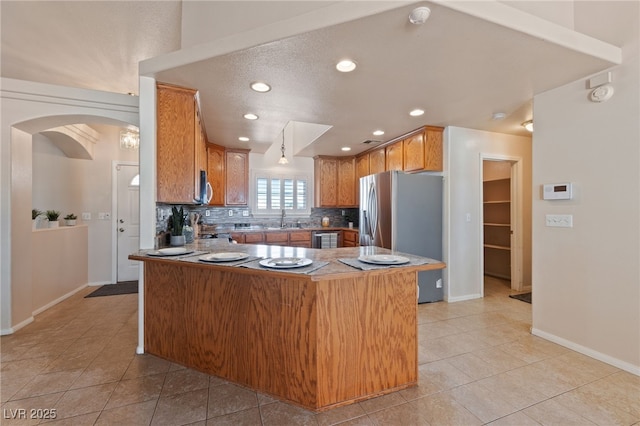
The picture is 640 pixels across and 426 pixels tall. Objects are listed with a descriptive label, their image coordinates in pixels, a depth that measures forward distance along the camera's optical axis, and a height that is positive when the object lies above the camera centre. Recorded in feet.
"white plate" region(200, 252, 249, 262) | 6.14 -1.00
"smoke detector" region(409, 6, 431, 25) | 4.90 +3.63
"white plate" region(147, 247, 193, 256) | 6.88 -0.97
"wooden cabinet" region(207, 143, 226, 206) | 14.83 +2.37
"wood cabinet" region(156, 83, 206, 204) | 7.79 +2.03
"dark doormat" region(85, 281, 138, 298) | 13.00 -3.72
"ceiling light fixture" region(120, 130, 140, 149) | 12.10 +3.38
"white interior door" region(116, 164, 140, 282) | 14.79 -0.07
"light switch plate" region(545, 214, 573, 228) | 7.98 -0.26
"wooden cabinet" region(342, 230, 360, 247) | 16.40 -1.57
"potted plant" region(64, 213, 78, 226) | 12.89 -0.19
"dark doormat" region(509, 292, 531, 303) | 12.05 -3.88
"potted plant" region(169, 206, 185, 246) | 8.60 -0.44
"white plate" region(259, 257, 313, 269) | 5.47 -1.03
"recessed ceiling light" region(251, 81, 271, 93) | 7.64 +3.67
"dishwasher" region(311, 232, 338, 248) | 16.93 -1.66
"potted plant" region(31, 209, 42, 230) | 10.97 -0.07
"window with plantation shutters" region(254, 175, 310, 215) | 17.89 +1.29
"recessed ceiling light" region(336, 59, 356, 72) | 6.54 +3.64
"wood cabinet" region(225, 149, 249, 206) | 16.03 +2.26
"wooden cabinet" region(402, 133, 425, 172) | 11.96 +2.75
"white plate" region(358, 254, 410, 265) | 5.83 -1.03
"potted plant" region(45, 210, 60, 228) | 11.70 -0.12
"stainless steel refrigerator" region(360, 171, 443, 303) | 11.65 -0.25
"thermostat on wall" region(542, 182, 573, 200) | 7.90 +0.62
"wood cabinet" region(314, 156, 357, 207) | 17.95 +2.01
